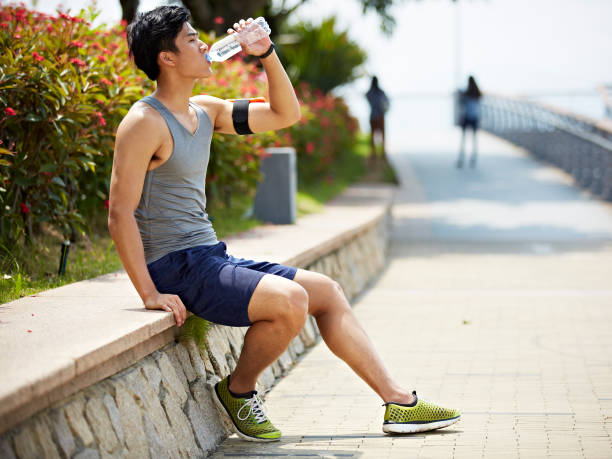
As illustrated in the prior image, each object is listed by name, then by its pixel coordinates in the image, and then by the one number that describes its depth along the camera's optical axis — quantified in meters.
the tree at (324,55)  23.52
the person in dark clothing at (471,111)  21.19
